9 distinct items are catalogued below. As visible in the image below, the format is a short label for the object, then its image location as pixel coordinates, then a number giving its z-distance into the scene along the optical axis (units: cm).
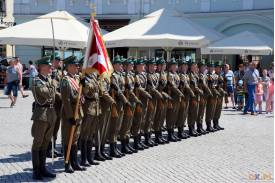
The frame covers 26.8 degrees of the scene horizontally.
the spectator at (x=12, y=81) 1803
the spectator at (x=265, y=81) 1899
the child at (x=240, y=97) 1831
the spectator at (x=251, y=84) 1718
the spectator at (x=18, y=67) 1838
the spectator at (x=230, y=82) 1859
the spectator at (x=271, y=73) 1862
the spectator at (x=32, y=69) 2193
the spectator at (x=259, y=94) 1770
